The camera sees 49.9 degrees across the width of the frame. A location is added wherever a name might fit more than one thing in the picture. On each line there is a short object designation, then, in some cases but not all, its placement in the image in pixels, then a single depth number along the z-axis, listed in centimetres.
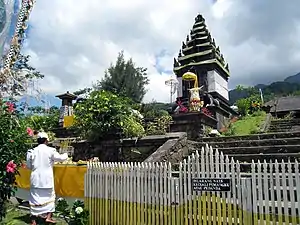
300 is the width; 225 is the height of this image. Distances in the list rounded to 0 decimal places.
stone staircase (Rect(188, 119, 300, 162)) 829
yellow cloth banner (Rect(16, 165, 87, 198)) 750
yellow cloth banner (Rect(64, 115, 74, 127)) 1863
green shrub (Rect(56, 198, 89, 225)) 668
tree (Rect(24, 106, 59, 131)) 1974
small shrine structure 1946
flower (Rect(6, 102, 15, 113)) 511
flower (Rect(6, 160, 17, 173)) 481
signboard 484
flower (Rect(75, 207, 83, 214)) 669
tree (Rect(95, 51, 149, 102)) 3199
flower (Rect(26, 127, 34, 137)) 528
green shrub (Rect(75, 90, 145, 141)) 1032
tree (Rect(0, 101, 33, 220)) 484
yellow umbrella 2358
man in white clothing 615
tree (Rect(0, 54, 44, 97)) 517
